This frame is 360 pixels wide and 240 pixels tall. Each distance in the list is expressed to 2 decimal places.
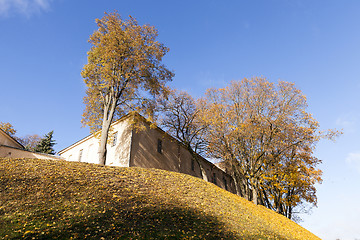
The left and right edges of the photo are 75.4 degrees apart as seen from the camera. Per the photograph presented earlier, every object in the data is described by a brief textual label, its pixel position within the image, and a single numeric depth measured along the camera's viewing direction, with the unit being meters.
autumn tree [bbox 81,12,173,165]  20.88
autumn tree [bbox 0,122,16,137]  41.75
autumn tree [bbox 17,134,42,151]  49.39
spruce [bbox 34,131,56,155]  40.92
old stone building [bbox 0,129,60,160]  25.65
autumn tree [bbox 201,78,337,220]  22.41
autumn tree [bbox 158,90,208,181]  26.45
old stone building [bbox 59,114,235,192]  23.06
